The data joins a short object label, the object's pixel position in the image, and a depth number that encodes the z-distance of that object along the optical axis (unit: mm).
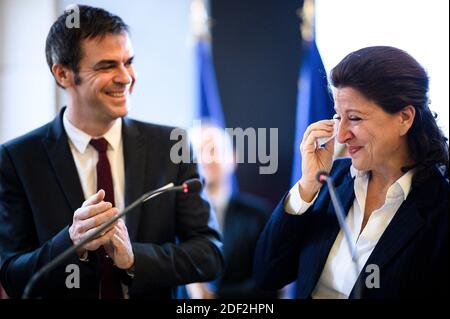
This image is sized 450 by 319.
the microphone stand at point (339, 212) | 1490
